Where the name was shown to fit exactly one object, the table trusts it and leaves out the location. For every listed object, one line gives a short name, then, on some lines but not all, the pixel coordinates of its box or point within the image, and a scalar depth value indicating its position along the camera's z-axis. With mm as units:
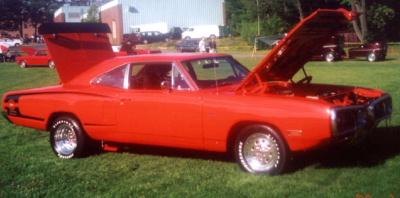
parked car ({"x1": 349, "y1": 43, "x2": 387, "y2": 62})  25703
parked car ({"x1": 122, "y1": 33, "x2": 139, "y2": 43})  46425
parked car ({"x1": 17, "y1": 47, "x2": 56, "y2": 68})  29345
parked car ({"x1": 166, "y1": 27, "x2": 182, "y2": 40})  48853
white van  32856
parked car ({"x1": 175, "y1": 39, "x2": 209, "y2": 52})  30691
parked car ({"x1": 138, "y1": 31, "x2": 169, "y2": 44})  49312
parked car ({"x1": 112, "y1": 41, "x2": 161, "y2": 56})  26273
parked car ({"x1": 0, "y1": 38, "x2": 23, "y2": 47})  64906
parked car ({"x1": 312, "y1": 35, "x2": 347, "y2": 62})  26750
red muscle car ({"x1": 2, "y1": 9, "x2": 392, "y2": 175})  5152
